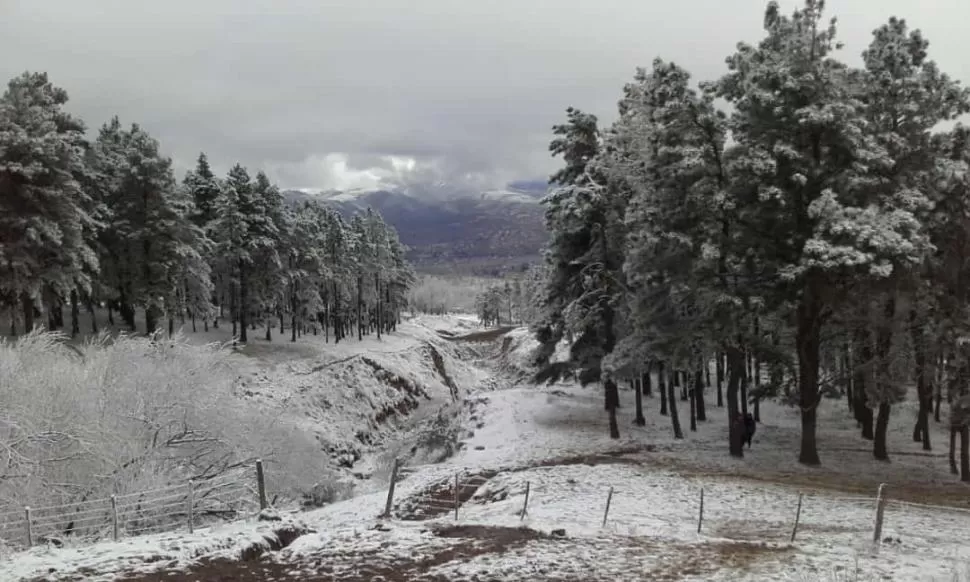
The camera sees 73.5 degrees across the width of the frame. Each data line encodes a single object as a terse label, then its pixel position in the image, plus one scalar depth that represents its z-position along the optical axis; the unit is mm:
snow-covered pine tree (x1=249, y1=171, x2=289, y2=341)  51531
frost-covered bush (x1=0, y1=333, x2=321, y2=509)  15359
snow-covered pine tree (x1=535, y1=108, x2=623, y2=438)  27859
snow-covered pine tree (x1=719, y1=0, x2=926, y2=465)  19859
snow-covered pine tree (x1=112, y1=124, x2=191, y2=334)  38875
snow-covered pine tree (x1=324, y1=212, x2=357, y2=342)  69000
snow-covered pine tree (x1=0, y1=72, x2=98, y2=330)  29625
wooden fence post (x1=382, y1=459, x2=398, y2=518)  14885
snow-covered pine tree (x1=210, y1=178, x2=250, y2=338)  48812
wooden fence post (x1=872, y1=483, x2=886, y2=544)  12109
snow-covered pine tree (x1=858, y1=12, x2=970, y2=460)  21375
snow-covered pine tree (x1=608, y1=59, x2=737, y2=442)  22906
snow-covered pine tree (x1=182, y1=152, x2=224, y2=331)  52812
